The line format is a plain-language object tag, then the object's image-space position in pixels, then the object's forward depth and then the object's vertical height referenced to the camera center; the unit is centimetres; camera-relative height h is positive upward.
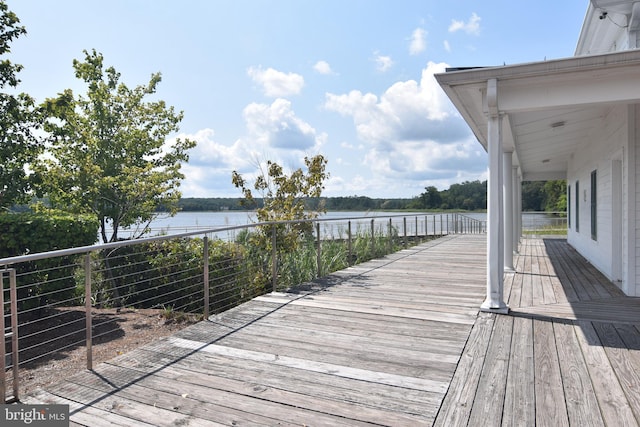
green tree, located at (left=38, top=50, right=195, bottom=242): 755 +132
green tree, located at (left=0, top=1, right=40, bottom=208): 617 +142
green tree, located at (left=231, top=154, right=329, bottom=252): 710 +45
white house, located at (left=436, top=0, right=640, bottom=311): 356 +103
